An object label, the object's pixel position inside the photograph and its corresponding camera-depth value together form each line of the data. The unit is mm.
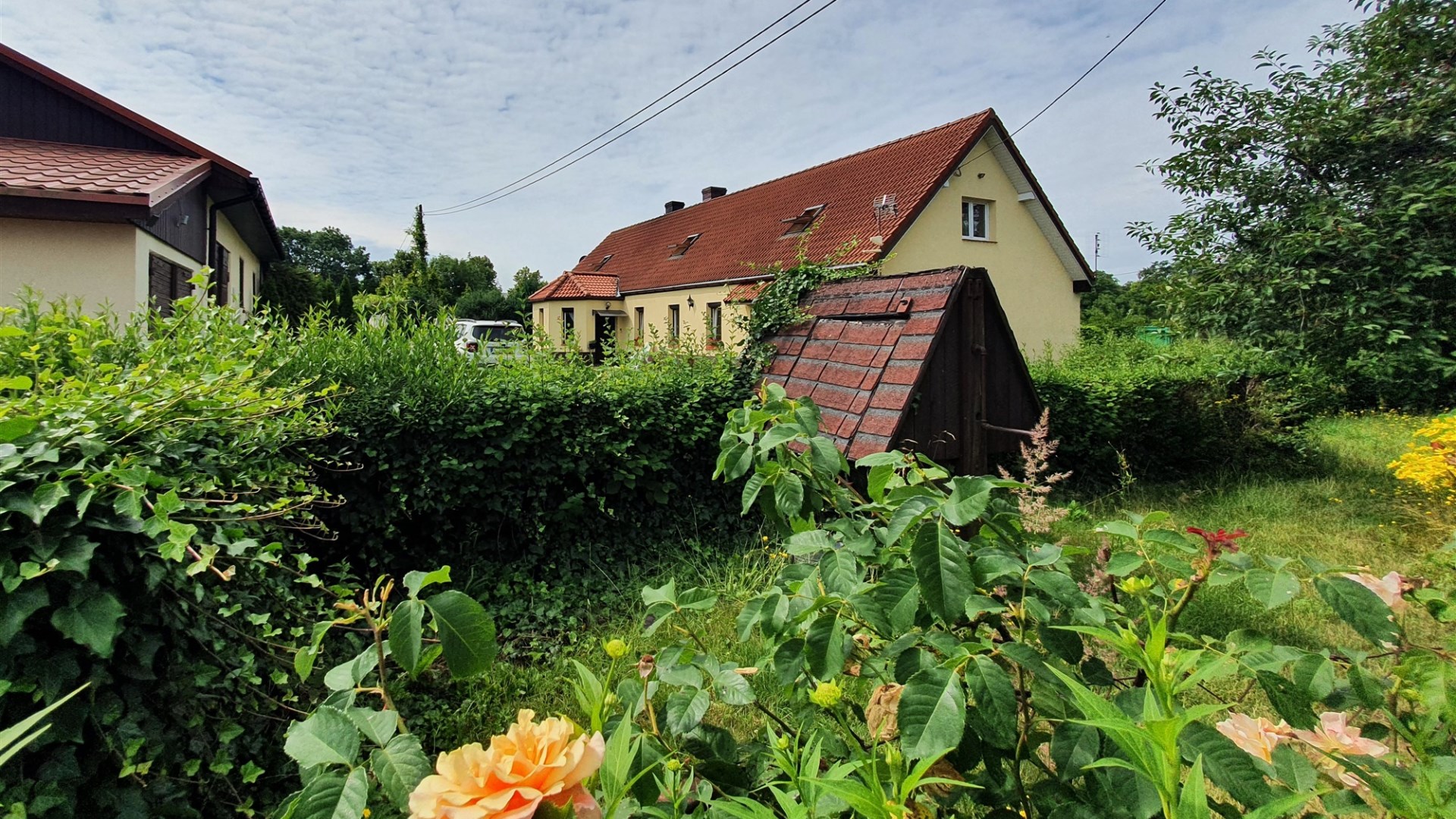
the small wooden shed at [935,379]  3418
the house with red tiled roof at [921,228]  15477
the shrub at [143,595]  1323
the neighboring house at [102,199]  6594
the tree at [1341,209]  6461
